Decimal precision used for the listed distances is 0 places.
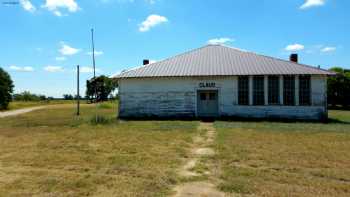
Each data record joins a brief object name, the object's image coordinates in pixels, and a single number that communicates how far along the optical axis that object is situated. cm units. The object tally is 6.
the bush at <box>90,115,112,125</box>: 1794
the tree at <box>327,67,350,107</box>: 4143
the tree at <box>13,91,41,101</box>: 8742
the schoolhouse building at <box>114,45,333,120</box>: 2059
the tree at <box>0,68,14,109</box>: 4525
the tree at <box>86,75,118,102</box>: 7725
